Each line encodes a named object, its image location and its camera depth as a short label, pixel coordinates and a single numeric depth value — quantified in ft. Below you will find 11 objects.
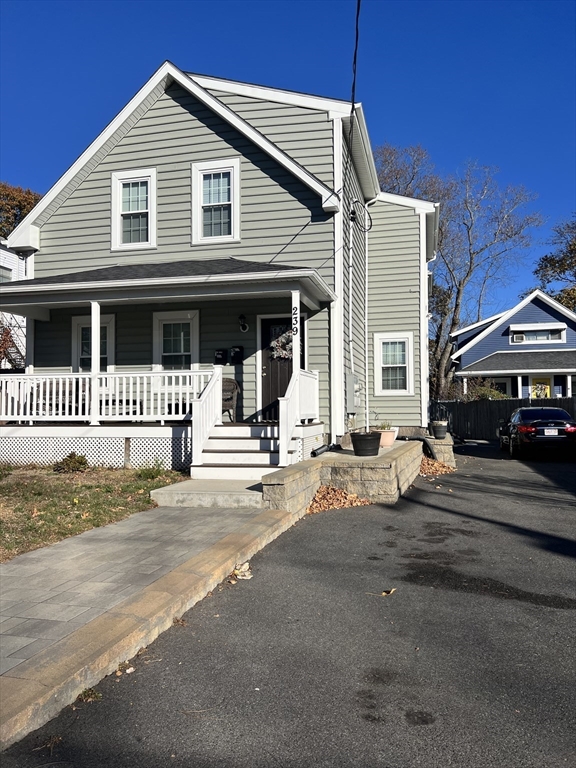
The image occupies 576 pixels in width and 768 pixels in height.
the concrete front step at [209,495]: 25.96
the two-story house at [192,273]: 37.06
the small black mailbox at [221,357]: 41.68
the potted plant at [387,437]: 41.04
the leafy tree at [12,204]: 123.03
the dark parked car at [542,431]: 53.06
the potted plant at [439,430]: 49.85
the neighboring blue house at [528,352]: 104.83
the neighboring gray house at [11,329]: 66.85
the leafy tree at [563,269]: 136.98
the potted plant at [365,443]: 32.65
